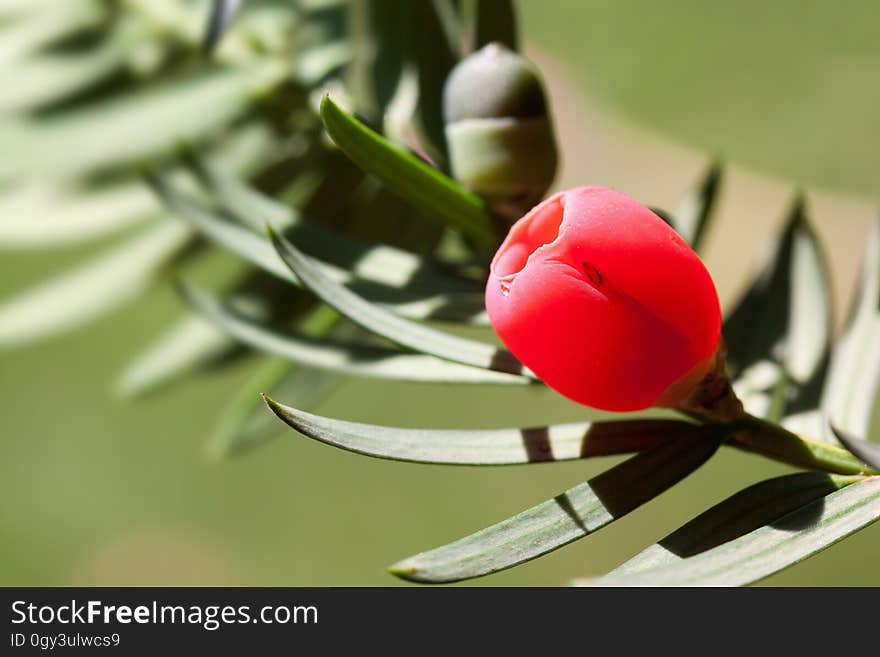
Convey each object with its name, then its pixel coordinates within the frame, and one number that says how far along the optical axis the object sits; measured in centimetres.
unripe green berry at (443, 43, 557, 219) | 14
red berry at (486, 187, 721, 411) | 13
